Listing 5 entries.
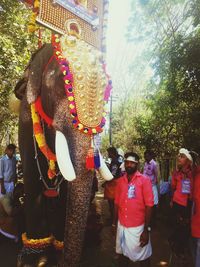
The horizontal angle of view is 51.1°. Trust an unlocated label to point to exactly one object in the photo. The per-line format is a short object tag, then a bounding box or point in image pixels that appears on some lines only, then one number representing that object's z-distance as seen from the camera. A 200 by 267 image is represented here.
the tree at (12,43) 4.52
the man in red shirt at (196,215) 2.36
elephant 1.87
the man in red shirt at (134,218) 2.24
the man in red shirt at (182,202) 2.86
